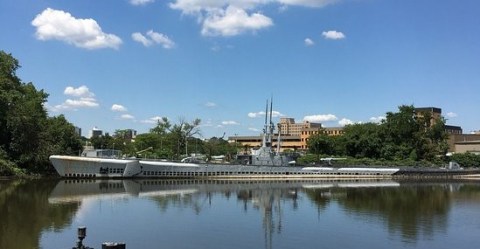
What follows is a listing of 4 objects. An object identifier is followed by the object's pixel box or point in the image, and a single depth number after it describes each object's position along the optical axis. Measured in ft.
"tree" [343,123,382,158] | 375.04
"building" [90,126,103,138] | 641.98
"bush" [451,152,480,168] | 371.97
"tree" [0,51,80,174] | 219.00
